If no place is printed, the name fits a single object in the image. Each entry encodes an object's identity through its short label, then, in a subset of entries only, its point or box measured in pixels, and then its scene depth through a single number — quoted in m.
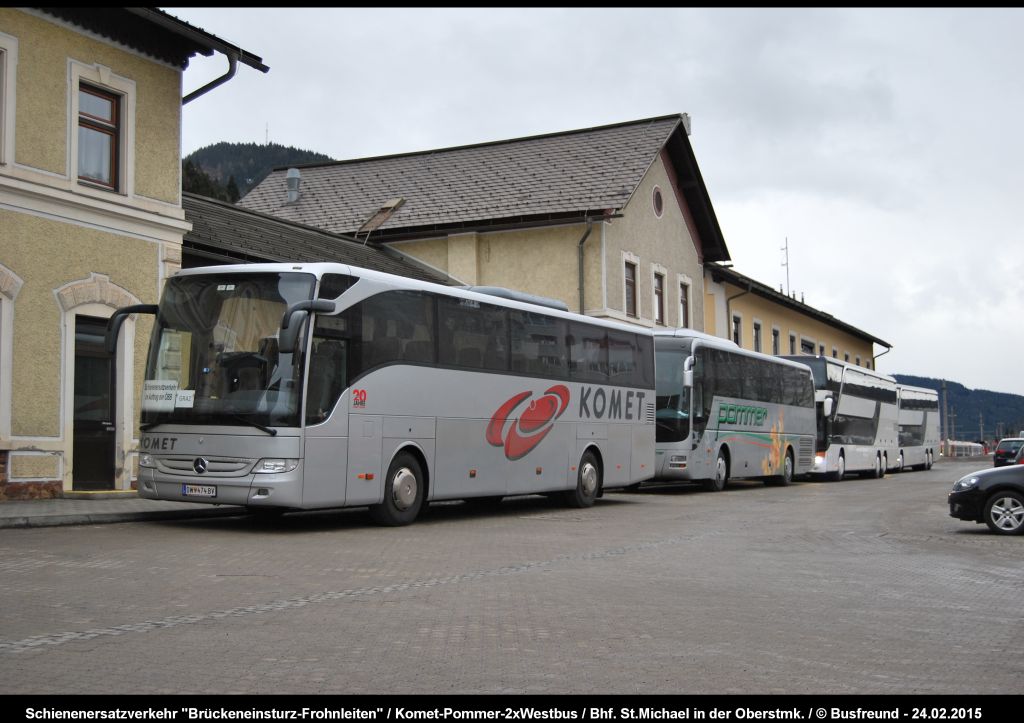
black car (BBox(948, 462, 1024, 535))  16.20
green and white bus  26.44
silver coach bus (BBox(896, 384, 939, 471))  49.75
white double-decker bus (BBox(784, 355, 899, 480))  38.31
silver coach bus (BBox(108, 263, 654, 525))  13.98
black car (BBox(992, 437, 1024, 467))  54.59
